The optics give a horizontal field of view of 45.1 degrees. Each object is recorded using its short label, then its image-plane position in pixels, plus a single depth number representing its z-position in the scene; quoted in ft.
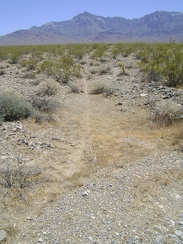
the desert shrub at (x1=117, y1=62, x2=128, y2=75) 43.82
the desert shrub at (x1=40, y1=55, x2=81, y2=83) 40.05
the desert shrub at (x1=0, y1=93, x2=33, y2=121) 21.42
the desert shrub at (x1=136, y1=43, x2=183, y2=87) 32.02
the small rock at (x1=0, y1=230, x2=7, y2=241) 10.10
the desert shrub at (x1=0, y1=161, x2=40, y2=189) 13.42
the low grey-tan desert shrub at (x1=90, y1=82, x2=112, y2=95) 33.61
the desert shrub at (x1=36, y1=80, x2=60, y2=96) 33.21
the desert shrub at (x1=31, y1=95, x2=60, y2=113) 25.25
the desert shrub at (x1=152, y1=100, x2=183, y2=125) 21.64
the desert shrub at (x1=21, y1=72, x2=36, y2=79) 43.20
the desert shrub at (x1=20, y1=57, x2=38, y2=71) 50.88
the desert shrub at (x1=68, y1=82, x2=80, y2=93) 34.68
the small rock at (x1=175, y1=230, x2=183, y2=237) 10.08
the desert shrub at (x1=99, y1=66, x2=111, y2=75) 45.82
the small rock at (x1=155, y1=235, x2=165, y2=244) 9.74
